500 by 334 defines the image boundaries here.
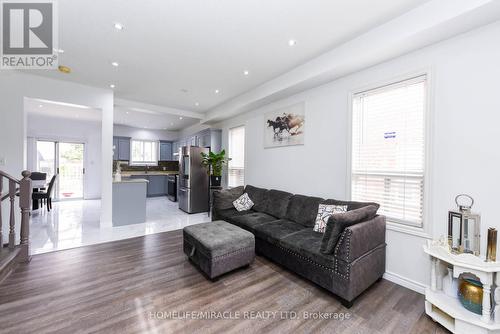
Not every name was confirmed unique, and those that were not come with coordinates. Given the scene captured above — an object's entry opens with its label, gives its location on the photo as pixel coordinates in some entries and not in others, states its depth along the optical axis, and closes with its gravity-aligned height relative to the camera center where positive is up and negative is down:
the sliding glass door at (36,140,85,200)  6.85 -0.08
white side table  1.59 -1.14
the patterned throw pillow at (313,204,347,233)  2.76 -0.65
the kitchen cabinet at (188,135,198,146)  6.77 +0.79
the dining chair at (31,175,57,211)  5.21 -0.81
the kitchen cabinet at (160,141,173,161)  8.76 +0.55
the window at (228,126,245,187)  5.31 +0.20
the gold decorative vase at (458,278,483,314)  1.67 -1.04
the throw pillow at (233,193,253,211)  4.08 -0.76
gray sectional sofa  2.02 -0.91
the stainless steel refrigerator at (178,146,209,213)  5.57 -0.46
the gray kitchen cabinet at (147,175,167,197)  7.95 -0.84
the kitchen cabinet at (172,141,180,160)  8.66 +0.59
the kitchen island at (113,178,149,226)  4.39 -0.83
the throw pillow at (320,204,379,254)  2.08 -0.59
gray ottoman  2.42 -1.02
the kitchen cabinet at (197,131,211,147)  6.02 +0.77
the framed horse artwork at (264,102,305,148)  3.67 +0.74
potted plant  5.31 +0.01
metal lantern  1.79 -0.56
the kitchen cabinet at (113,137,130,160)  7.61 +0.57
